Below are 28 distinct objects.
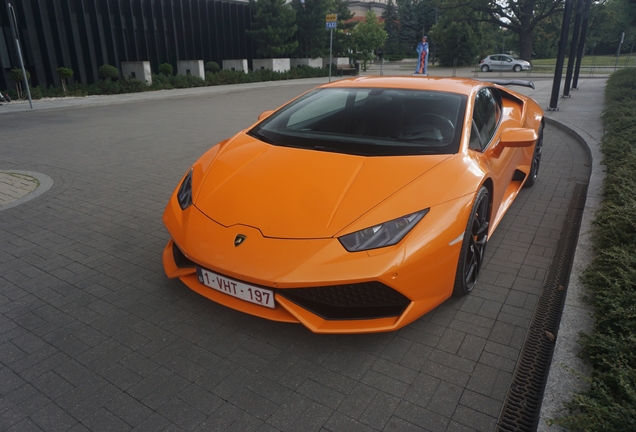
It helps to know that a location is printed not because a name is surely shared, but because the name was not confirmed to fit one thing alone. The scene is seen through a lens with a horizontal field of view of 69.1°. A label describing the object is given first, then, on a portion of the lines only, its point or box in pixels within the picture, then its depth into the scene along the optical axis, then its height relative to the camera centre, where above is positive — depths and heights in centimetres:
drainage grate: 224 -166
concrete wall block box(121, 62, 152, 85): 2130 -70
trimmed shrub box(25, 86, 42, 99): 1695 -128
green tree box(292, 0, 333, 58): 3156 +167
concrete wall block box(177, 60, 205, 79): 2448 -68
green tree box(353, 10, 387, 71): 3669 +103
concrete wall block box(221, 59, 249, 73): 2769 -57
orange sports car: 252 -91
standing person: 2397 -25
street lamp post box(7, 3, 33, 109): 1279 +41
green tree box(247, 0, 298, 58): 2861 +159
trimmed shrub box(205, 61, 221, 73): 2564 -67
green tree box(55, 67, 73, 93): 1806 -63
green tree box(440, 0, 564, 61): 4197 +348
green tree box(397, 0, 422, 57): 7312 +330
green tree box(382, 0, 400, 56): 7369 +388
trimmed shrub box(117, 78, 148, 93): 1969 -122
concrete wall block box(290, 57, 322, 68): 3241 -58
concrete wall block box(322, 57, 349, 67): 3385 -57
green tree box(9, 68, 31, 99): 1633 -69
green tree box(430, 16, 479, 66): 4881 +99
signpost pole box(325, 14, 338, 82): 2096 +139
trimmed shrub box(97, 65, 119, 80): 1997 -67
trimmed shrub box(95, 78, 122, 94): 1905 -123
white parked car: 3834 -102
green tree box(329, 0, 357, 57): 3362 +153
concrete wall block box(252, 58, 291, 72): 2955 -62
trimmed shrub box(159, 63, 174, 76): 2289 -66
